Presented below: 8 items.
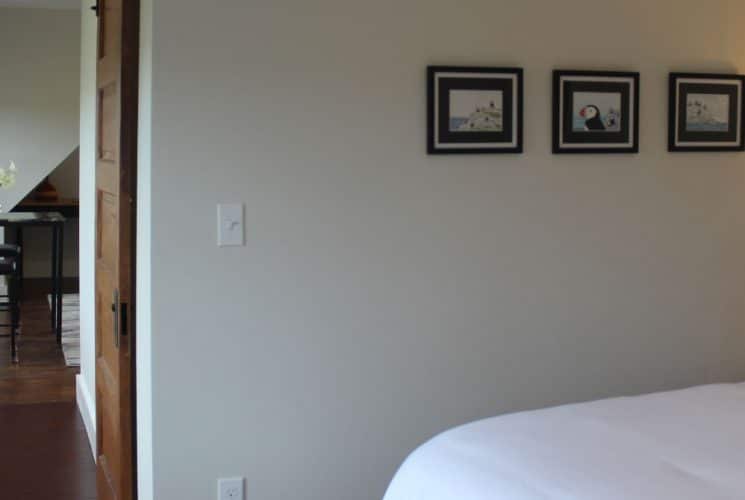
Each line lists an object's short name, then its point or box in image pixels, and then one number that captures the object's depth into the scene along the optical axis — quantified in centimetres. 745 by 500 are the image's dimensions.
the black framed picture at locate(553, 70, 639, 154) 299
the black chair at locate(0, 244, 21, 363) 609
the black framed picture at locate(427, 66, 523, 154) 284
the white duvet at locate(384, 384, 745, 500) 169
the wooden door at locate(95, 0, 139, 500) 270
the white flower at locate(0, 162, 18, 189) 642
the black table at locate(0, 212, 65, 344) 643
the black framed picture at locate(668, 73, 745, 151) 314
